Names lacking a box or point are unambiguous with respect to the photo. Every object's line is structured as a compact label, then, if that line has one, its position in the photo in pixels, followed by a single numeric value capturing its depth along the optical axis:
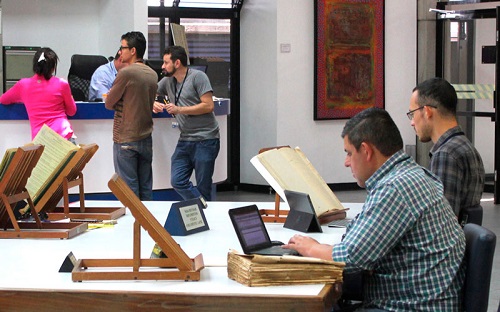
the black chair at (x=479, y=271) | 2.98
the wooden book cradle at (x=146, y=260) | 2.86
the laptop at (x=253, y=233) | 3.20
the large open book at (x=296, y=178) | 4.25
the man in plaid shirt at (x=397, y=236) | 2.89
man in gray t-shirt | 7.43
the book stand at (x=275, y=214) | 4.29
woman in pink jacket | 7.26
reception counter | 7.62
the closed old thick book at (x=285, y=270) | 2.76
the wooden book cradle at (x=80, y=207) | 4.26
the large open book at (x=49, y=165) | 4.20
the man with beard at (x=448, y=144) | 4.02
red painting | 11.24
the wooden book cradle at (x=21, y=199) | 3.68
